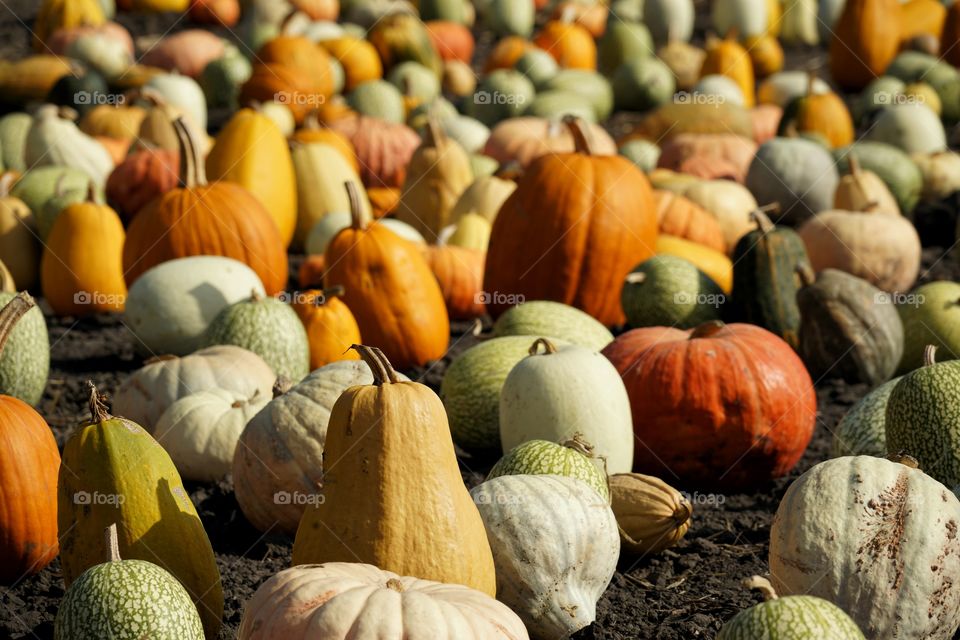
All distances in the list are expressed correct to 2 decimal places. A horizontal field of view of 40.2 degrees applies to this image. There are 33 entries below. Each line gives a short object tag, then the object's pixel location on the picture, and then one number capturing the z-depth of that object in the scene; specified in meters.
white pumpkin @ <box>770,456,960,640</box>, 3.75
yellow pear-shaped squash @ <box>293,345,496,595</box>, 3.62
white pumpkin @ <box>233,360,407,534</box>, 4.63
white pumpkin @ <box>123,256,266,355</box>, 6.61
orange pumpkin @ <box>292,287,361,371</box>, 6.38
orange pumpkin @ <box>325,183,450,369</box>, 6.70
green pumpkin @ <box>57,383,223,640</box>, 3.73
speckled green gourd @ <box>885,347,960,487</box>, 4.59
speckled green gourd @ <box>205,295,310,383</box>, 6.07
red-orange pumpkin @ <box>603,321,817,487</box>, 5.39
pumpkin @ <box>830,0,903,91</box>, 13.82
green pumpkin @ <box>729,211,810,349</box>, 6.79
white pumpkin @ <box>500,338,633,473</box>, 5.01
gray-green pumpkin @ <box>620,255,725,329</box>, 6.72
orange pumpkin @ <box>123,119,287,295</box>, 7.41
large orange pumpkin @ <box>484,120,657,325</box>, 7.15
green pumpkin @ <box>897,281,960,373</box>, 6.48
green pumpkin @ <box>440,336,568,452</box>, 5.62
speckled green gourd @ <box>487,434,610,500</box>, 4.37
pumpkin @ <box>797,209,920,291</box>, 7.88
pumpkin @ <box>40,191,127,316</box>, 7.47
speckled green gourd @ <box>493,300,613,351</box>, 6.19
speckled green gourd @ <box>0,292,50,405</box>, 5.78
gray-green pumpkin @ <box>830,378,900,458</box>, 5.14
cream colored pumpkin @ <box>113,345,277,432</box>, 5.55
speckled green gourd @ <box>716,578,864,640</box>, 3.19
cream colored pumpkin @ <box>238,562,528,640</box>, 3.17
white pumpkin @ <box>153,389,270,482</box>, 5.18
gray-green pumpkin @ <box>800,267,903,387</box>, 6.52
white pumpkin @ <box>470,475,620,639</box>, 3.96
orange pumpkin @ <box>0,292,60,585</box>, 4.34
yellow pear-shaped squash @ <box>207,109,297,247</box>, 8.38
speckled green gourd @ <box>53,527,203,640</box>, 3.36
